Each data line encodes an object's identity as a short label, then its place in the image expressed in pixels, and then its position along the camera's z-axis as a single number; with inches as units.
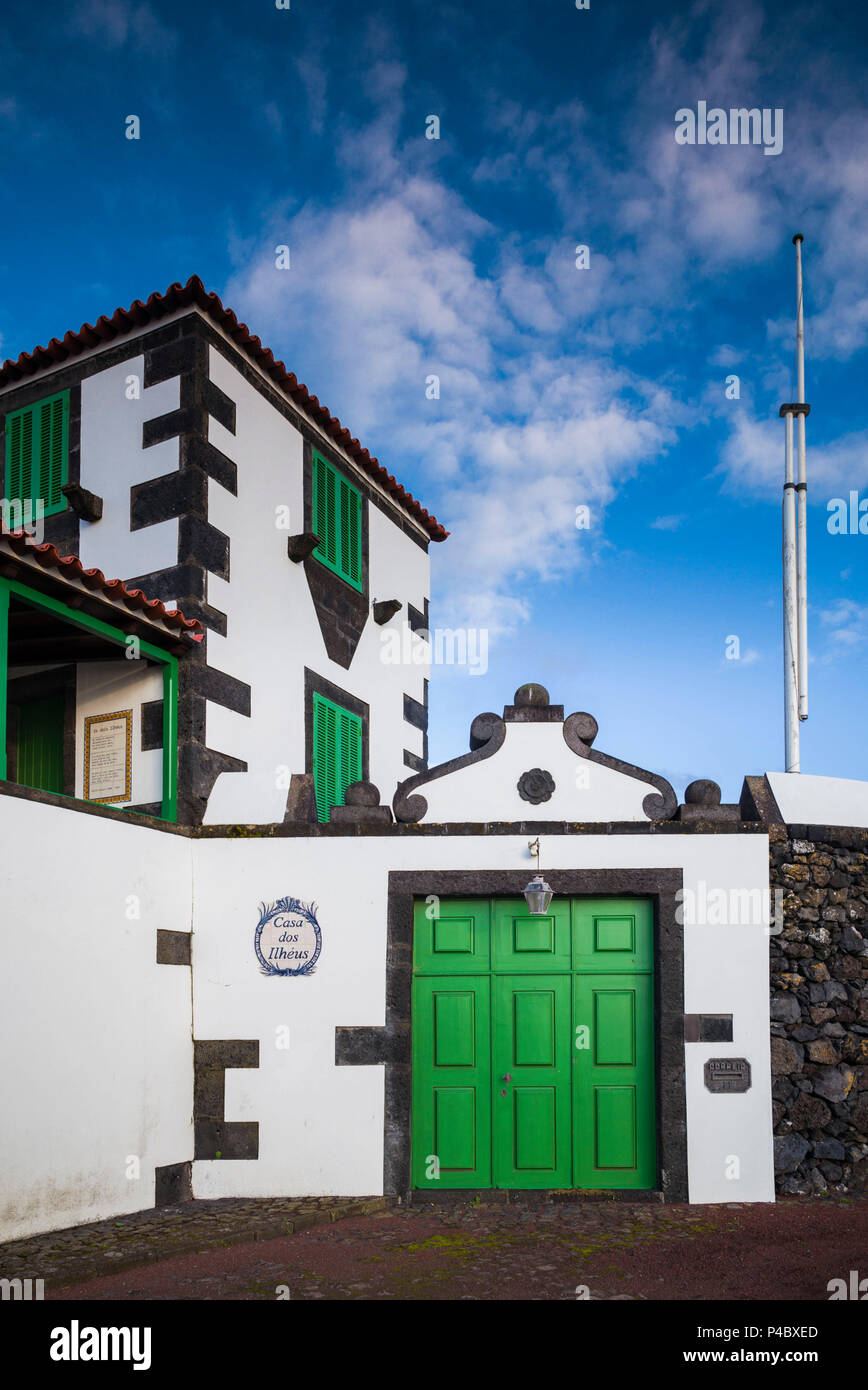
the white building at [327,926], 339.9
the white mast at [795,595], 481.7
